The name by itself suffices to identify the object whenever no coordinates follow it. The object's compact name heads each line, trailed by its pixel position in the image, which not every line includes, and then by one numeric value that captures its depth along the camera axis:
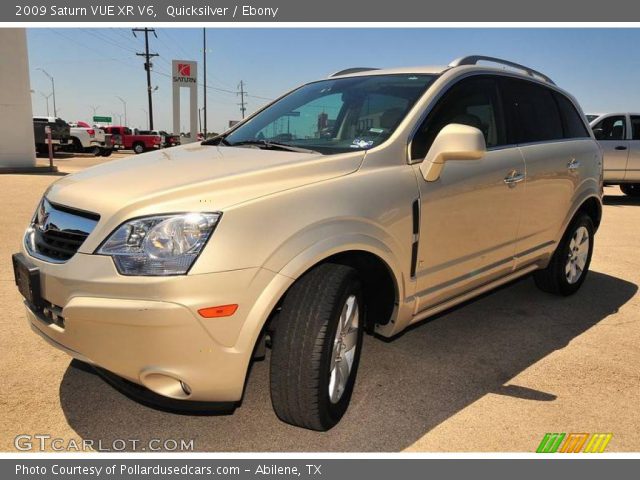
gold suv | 2.08
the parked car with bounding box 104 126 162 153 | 36.00
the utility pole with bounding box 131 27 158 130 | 50.44
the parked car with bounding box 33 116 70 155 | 23.64
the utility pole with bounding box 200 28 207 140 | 40.24
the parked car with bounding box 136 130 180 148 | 32.83
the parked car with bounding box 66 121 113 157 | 27.19
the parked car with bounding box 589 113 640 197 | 12.15
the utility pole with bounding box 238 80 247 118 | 86.31
